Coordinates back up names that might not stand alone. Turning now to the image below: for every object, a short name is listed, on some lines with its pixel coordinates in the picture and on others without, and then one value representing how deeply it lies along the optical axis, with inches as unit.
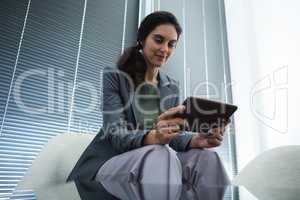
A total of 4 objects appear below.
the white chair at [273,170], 38.4
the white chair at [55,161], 35.7
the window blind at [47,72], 54.1
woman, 29.5
